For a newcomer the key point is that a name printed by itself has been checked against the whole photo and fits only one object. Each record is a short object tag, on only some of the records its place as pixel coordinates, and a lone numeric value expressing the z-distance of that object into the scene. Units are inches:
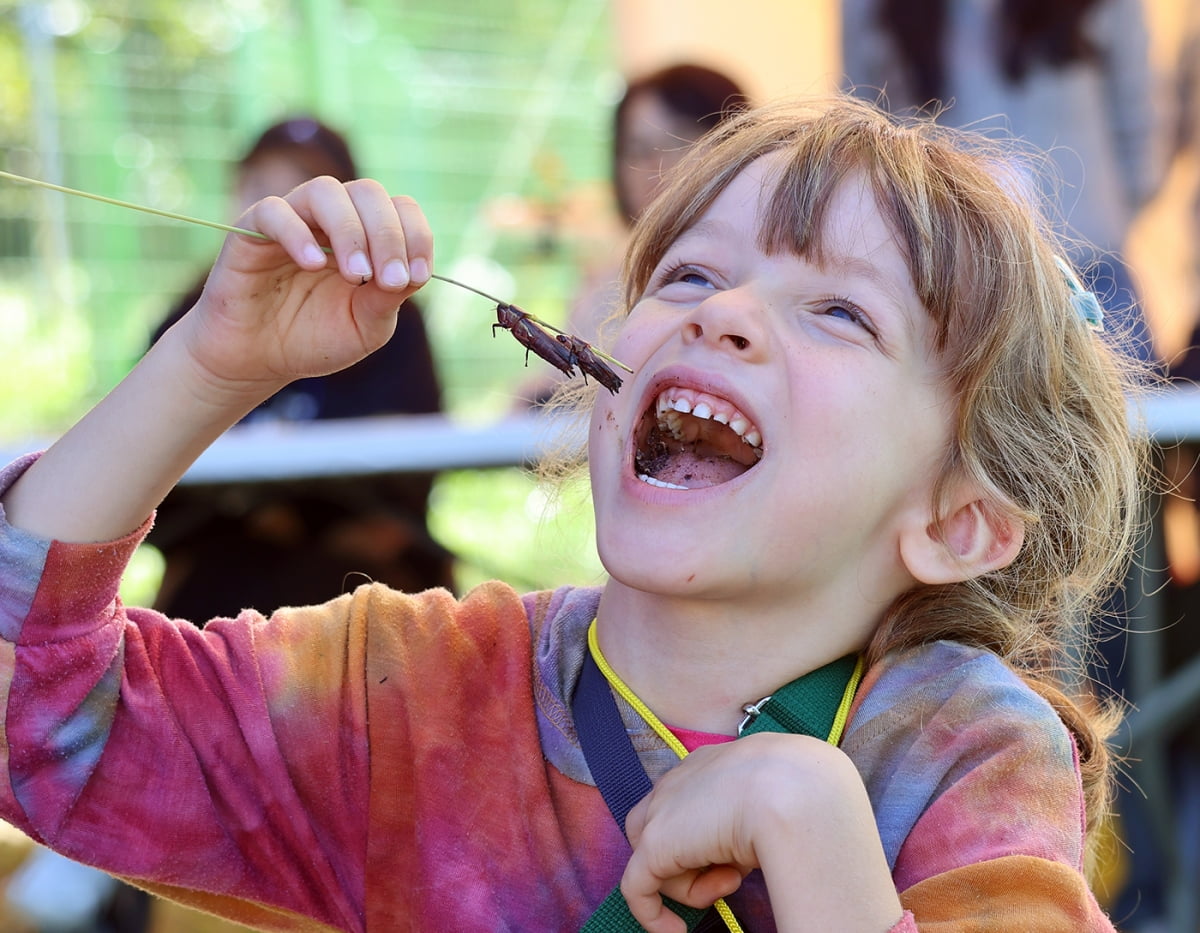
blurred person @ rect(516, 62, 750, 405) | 146.7
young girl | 49.9
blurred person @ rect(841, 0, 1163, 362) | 151.2
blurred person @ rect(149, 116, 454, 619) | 137.4
